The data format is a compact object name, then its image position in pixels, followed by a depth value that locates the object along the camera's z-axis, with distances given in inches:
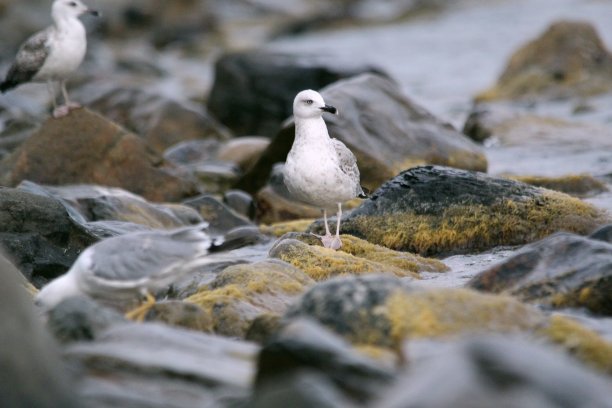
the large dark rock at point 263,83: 1453.0
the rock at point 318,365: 362.0
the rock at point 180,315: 503.8
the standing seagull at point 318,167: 706.2
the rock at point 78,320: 434.9
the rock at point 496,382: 295.9
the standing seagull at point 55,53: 1000.2
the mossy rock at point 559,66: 1599.4
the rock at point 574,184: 925.8
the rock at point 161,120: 1363.2
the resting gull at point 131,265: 509.7
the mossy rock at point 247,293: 535.8
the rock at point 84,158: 994.7
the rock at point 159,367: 365.1
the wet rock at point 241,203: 1017.0
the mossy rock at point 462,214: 746.8
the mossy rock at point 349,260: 654.5
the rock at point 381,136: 992.2
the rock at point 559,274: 533.3
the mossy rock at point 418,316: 437.7
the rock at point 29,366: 323.9
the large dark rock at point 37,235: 670.5
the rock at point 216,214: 930.1
